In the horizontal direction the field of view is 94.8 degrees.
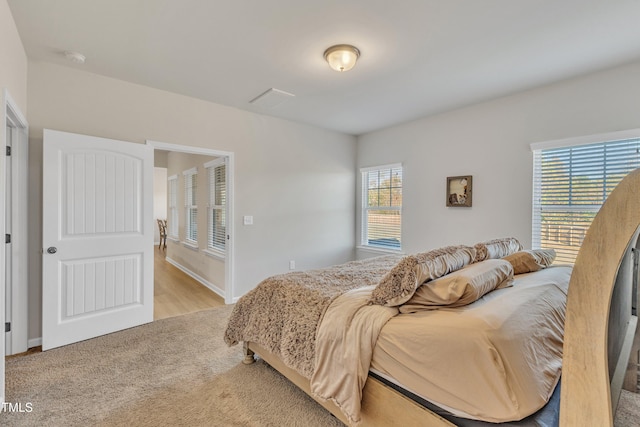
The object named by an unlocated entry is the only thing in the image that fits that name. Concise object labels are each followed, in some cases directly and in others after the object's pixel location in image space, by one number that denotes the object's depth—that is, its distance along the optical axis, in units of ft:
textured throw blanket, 5.65
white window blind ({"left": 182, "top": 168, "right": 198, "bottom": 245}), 18.40
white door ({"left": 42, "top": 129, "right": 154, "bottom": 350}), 8.58
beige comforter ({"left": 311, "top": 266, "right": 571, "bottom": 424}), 3.64
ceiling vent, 10.99
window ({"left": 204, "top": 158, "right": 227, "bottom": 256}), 15.20
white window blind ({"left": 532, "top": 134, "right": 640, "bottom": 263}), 9.11
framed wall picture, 12.38
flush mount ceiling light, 7.85
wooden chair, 28.81
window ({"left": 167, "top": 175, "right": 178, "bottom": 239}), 21.27
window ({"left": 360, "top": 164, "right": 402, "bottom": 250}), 15.38
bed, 2.49
